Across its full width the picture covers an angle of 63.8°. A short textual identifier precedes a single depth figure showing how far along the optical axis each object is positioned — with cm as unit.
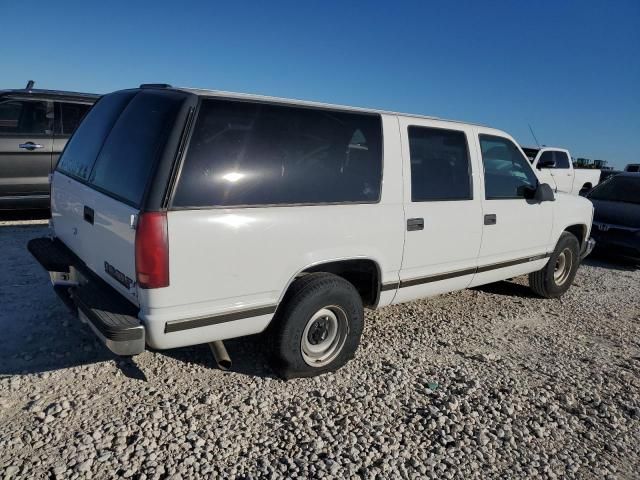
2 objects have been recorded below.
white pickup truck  1344
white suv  275
